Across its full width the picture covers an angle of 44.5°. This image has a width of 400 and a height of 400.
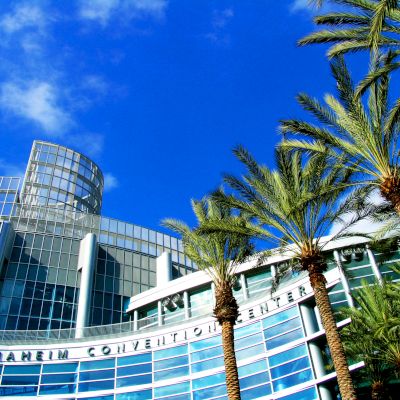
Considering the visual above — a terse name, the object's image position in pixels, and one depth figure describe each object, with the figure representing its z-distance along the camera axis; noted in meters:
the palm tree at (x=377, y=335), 21.84
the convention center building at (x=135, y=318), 25.14
